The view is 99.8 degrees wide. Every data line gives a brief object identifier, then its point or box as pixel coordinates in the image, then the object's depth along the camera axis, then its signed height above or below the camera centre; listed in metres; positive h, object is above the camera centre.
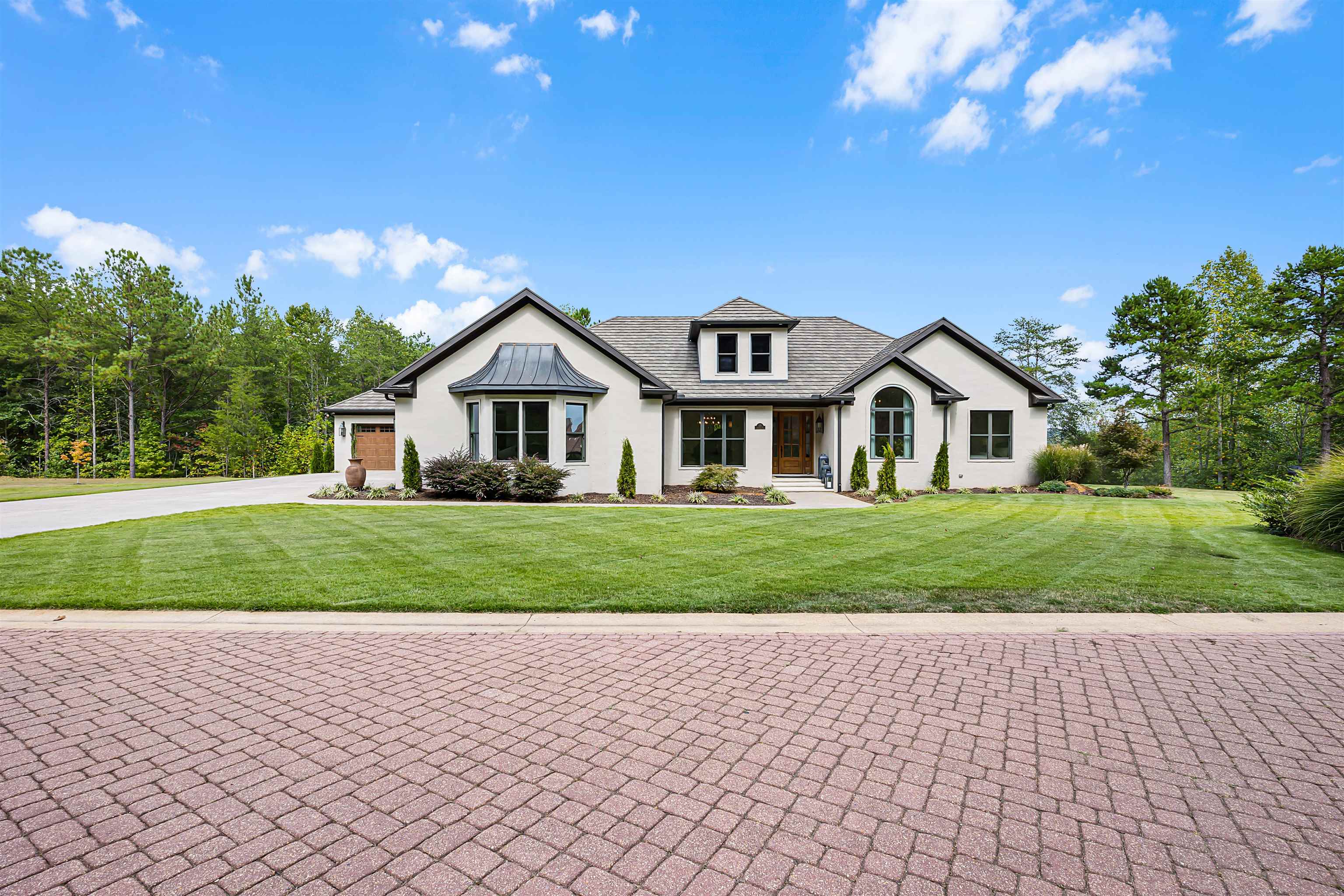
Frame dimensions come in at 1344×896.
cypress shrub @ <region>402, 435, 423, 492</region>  16.88 -0.70
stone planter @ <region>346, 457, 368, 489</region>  18.33 -0.94
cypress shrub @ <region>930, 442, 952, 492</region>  19.19 -0.89
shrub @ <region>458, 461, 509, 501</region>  15.97 -0.96
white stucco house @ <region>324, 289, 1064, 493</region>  17.36 +1.57
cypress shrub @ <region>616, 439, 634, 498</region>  17.19 -0.91
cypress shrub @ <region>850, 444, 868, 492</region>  18.23 -0.80
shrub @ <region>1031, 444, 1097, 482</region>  19.89 -0.57
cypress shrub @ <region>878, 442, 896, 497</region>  17.25 -0.91
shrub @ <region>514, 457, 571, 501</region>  15.88 -0.96
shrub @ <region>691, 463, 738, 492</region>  18.02 -1.05
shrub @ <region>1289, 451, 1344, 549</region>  9.21 -1.04
